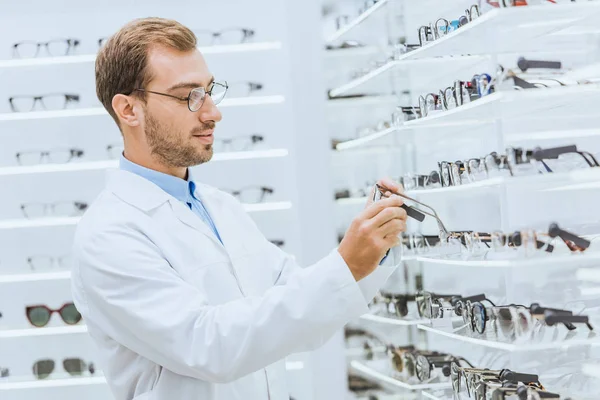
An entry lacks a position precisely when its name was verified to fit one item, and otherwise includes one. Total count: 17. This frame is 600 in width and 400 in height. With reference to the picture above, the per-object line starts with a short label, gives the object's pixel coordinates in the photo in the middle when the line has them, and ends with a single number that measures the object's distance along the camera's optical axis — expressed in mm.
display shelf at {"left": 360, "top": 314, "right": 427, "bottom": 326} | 4578
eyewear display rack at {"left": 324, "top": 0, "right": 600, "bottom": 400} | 2951
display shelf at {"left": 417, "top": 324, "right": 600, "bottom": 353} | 2852
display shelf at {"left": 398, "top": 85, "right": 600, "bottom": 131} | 2863
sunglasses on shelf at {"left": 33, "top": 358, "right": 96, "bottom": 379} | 6133
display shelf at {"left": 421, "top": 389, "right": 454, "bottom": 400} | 3973
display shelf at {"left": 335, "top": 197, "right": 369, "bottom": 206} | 5452
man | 2078
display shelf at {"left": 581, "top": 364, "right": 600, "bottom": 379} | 2969
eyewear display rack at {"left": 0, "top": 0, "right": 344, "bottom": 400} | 6242
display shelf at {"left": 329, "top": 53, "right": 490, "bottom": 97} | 3721
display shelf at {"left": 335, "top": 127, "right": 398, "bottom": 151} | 4527
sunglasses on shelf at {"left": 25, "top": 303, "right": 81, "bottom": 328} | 6078
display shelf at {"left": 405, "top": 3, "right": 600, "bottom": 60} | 2943
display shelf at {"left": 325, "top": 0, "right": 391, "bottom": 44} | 4777
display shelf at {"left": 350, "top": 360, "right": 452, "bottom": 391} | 4260
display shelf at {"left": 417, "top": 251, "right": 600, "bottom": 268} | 2859
